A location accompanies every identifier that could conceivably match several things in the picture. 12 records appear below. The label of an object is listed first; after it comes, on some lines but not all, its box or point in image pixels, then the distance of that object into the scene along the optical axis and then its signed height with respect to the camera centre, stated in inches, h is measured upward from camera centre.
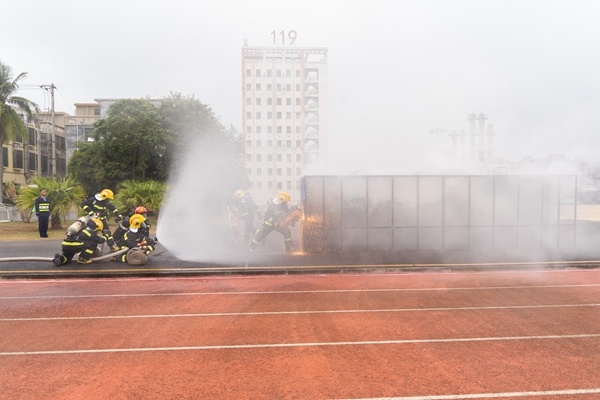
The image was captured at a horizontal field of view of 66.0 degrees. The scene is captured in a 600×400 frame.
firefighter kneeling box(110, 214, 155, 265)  513.7 -57.1
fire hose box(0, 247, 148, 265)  513.0 -69.7
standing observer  850.8 -27.9
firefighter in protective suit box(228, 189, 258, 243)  741.3 -26.0
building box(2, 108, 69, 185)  1948.8 +194.4
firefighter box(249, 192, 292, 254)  632.4 -42.5
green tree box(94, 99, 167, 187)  1400.1 +166.0
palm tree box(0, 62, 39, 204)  1264.8 +248.2
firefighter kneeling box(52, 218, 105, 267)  511.8 -54.5
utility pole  1628.4 +368.5
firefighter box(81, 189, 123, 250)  564.1 -13.9
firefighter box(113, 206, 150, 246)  553.8 -39.5
